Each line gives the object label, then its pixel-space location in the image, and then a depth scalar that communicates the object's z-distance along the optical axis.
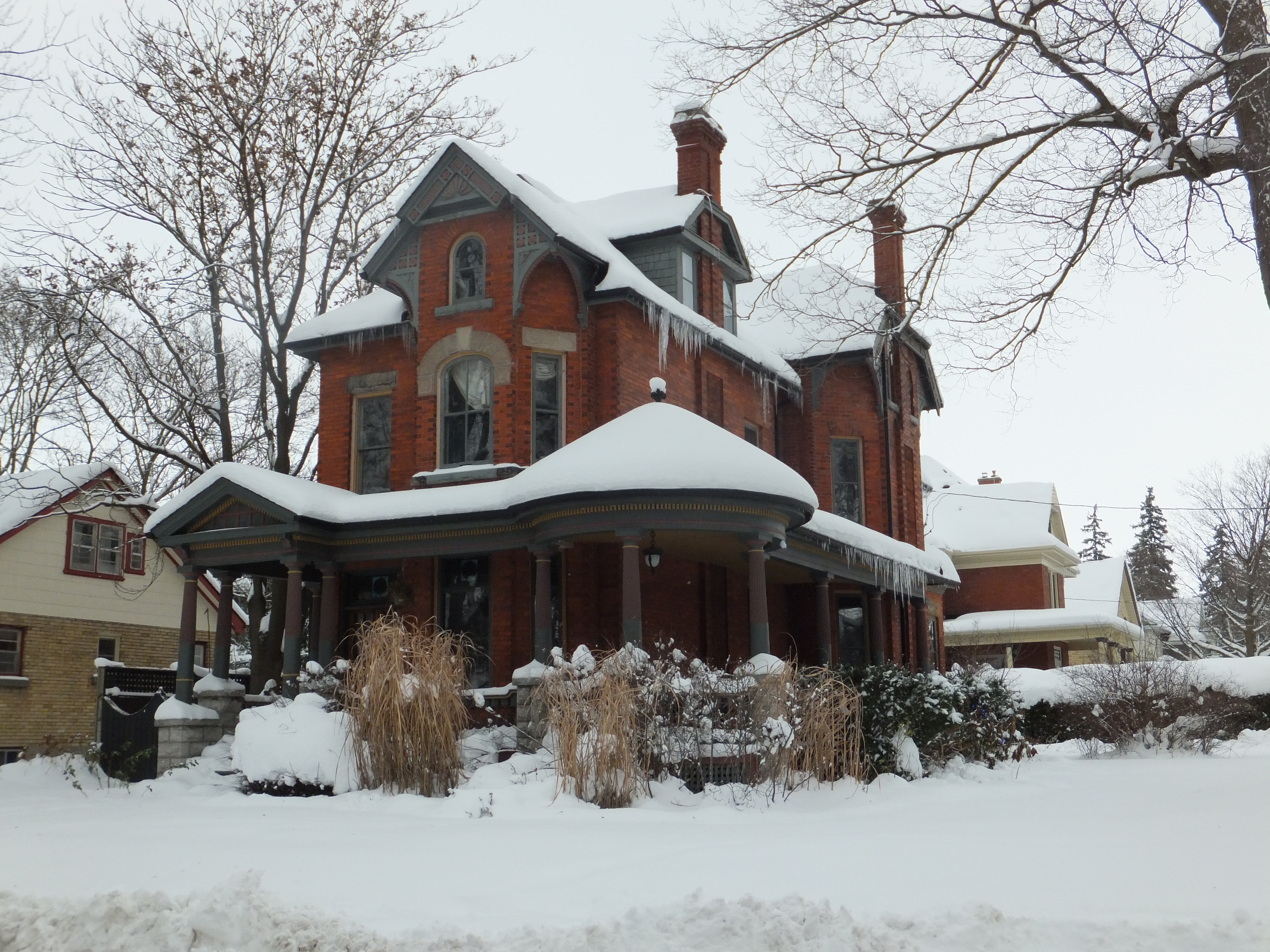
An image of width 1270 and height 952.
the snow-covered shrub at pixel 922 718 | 13.20
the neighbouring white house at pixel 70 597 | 23.31
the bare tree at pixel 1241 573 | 35.03
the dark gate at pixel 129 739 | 17.45
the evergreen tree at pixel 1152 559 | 62.03
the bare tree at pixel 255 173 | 21.00
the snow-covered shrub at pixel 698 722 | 10.95
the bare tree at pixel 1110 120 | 10.89
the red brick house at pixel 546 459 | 14.73
